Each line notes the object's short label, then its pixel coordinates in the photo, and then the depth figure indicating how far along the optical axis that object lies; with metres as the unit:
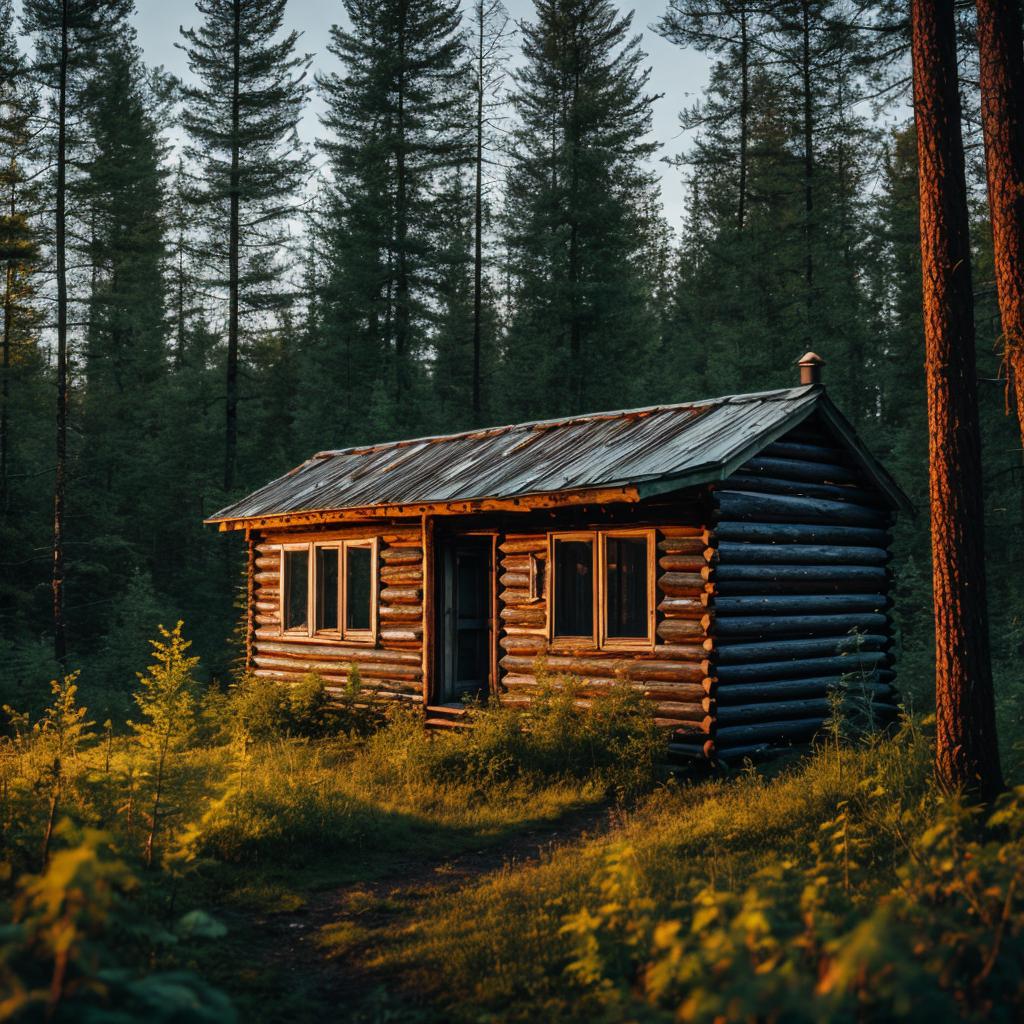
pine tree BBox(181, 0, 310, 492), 28.22
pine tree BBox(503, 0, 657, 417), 27.84
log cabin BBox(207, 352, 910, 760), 11.62
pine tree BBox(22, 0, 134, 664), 21.59
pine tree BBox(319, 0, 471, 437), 30.05
